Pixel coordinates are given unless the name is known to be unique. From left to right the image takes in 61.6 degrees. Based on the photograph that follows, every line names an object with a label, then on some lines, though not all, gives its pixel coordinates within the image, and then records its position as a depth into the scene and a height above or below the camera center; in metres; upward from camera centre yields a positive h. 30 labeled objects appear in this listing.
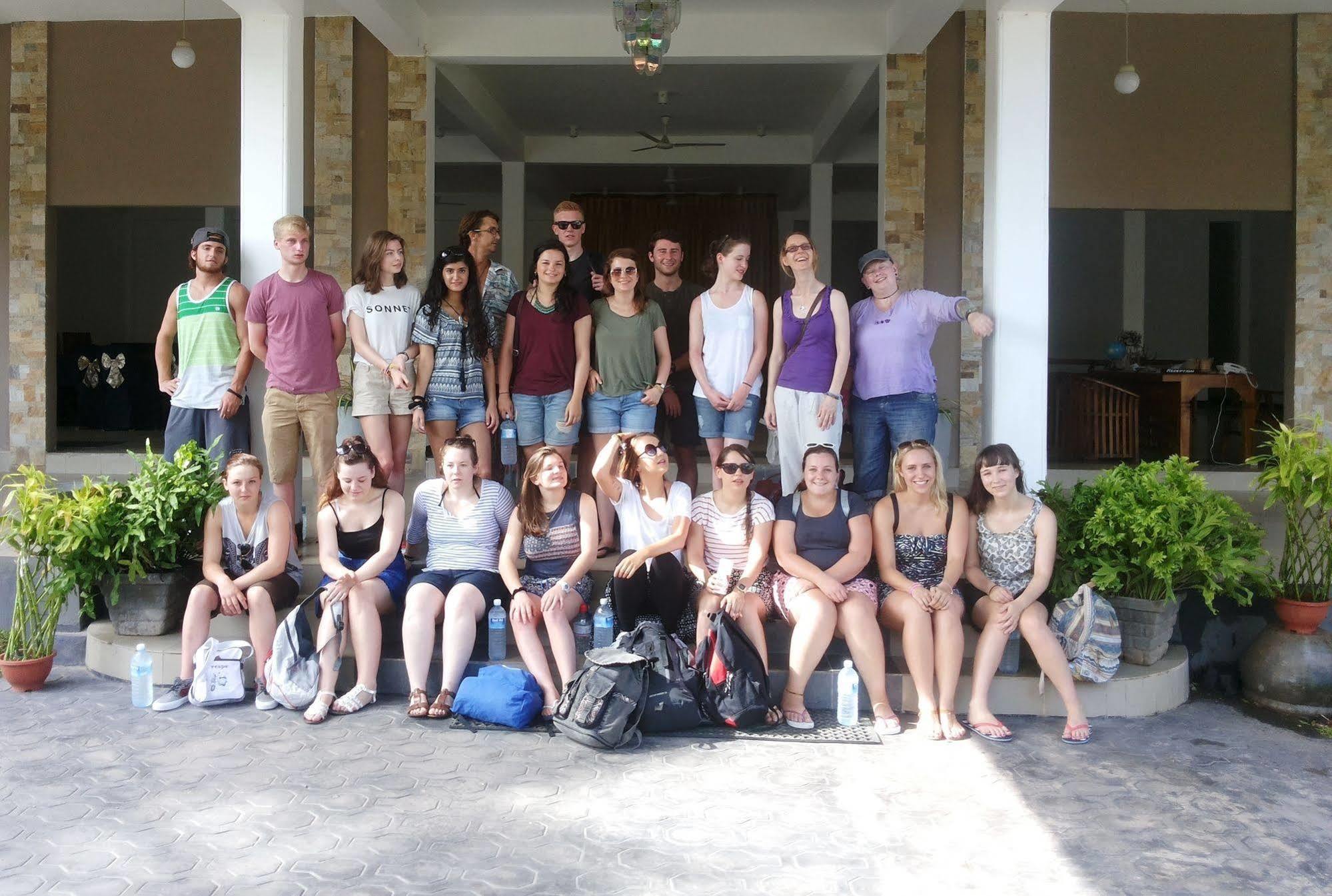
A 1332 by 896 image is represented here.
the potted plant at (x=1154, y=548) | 4.32 -0.45
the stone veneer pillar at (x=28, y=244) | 8.51 +1.40
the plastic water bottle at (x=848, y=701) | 4.10 -0.99
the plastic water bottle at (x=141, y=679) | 4.25 -0.96
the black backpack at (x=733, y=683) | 4.04 -0.92
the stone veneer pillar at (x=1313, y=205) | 8.28 +1.71
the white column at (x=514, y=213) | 11.46 +2.33
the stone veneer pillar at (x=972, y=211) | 8.02 +1.60
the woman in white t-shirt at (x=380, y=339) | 4.86 +0.39
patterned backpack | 4.18 -0.78
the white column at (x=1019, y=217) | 5.07 +0.98
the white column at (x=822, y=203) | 11.75 +2.46
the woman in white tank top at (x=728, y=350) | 4.77 +0.35
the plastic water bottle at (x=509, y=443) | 4.98 -0.06
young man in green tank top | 5.02 +0.35
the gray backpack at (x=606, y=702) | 3.81 -0.95
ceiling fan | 10.58 +2.76
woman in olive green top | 4.86 +0.29
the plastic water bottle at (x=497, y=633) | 4.35 -0.80
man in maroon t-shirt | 4.85 +0.33
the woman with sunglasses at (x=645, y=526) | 4.31 -0.38
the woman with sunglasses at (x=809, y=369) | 4.67 +0.26
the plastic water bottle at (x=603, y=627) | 4.34 -0.77
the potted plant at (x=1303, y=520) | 4.50 -0.35
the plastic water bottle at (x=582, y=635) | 4.46 -0.82
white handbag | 4.23 -0.95
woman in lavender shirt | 4.68 +0.28
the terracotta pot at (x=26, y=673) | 4.43 -0.99
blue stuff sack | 3.98 -0.97
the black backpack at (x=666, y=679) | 3.96 -0.90
